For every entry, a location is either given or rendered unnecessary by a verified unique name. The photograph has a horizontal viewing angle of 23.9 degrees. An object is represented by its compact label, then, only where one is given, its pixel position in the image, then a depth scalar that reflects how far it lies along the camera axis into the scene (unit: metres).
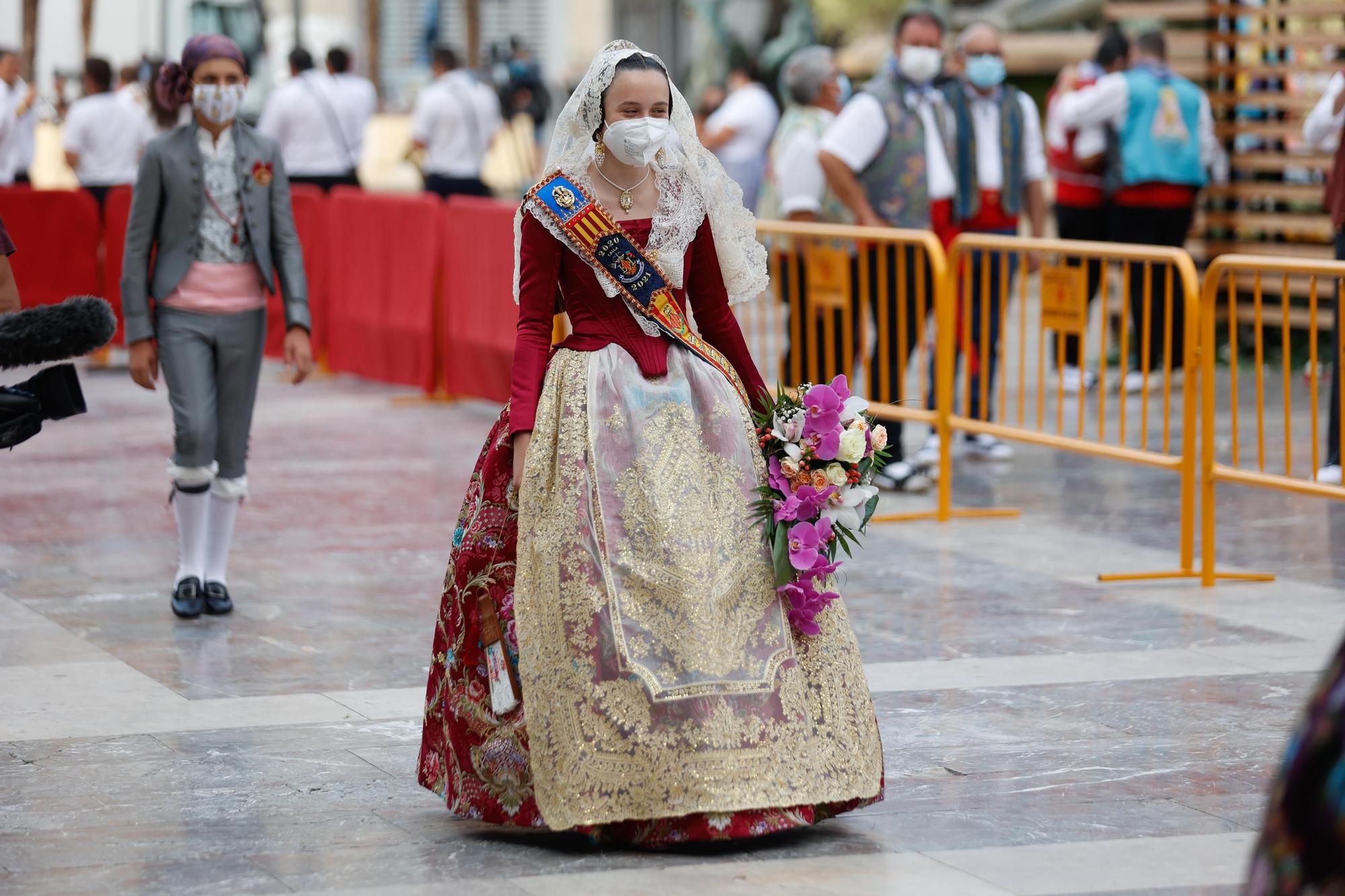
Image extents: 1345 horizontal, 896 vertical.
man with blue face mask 15.45
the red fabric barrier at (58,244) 22.45
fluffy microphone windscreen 7.13
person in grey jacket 10.58
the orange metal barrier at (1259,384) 11.36
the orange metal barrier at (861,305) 14.69
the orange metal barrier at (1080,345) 12.13
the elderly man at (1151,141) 19.38
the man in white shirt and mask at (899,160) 14.94
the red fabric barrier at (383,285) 19.72
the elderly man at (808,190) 15.51
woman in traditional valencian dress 6.94
